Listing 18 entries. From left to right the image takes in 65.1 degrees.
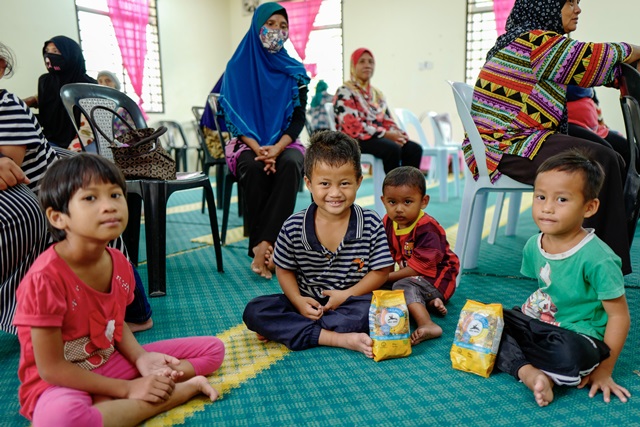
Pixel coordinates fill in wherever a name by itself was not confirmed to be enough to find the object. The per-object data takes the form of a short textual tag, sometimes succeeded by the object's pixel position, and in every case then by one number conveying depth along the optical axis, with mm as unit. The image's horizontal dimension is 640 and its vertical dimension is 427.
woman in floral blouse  3193
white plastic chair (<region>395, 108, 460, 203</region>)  4379
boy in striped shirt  1422
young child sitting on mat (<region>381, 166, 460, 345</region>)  1668
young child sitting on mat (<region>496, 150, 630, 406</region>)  1104
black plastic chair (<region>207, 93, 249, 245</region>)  2794
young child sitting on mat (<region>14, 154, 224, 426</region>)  925
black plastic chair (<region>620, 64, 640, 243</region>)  1658
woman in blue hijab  2377
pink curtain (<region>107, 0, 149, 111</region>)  6223
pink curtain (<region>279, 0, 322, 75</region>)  7098
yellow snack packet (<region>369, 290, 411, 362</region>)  1303
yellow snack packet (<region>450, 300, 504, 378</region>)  1207
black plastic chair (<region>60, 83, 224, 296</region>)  1900
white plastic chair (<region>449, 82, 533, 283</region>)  1891
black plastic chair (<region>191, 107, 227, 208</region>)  3391
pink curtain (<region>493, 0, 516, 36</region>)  5930
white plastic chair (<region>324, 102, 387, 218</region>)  3182
